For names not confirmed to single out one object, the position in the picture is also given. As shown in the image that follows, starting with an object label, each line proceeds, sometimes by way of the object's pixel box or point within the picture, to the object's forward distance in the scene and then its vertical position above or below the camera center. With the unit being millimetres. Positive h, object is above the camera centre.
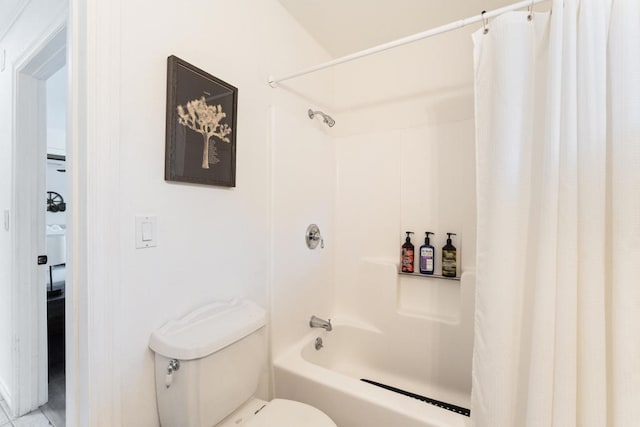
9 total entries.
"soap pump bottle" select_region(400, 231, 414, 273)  1852 -288
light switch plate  941 -70
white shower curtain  828 -19
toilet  920 -578
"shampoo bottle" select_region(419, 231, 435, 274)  1789 -296
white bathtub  1124 -866
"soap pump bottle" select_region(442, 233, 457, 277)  1721 -294
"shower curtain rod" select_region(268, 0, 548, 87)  993 +722
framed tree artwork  1015 +338
